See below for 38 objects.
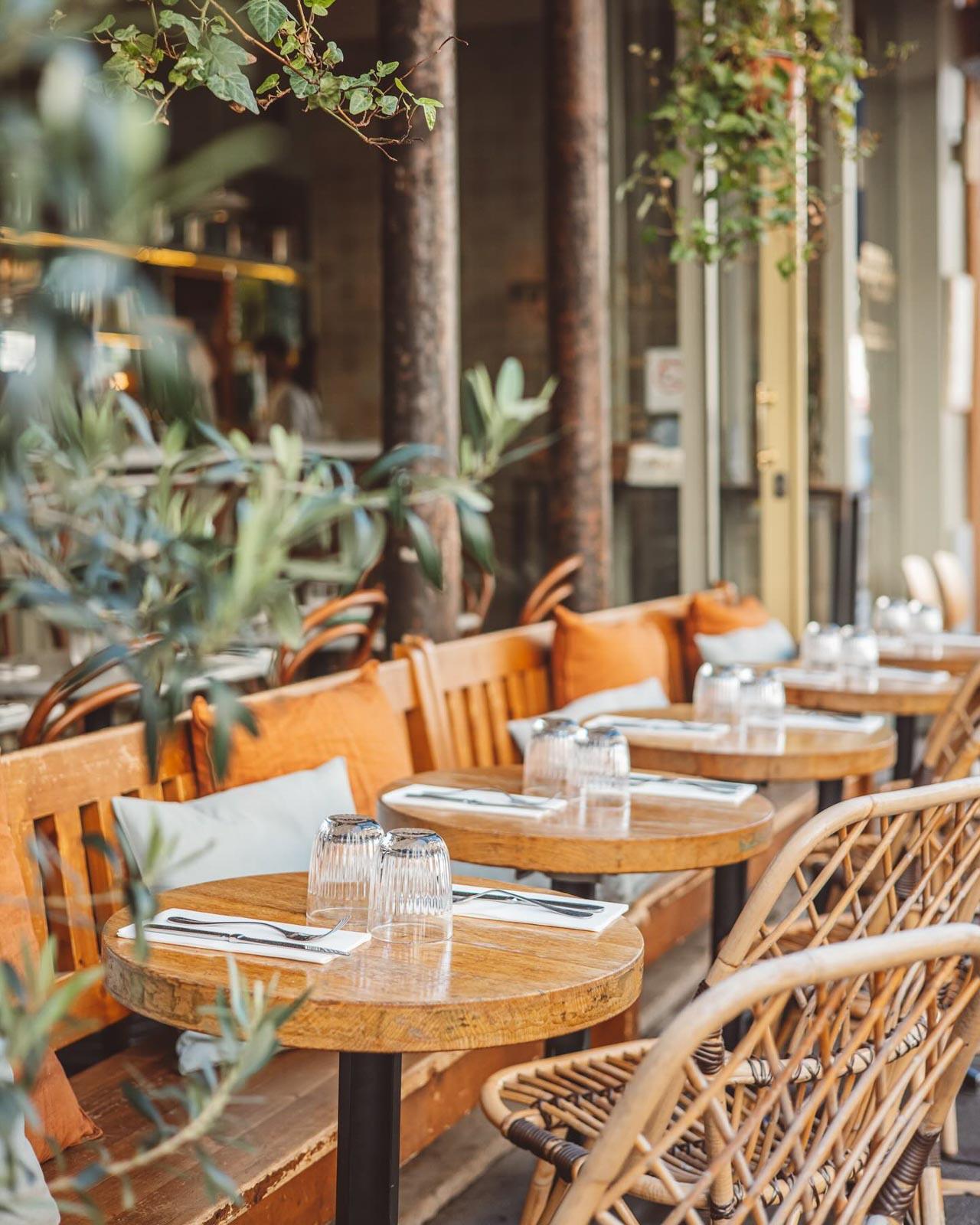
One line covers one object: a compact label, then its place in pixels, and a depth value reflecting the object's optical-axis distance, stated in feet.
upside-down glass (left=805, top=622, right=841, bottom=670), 13.85
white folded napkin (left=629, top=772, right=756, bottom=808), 8.73
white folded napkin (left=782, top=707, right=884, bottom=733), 11.02
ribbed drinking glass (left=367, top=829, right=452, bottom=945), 6.06
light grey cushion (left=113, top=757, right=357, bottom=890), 8.11
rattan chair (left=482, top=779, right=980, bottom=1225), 5.53
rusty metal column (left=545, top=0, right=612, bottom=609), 15.83
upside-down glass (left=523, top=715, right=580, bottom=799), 8.63
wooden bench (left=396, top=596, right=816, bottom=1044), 11.59
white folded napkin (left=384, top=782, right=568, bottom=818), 8.20
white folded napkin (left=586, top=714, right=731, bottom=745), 10.45
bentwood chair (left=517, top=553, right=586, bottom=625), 15.17
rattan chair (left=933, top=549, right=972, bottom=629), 24.47
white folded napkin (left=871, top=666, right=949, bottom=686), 13.73
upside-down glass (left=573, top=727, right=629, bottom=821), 8.43
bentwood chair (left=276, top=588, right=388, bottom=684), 10.52
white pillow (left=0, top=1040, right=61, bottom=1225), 5.39
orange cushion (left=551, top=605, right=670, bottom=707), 13.71
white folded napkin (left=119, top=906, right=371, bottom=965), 5.75
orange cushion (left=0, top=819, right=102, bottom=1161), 6.63
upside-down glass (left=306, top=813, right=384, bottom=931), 6.28
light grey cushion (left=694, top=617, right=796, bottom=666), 15.84
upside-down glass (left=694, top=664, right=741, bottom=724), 11.09
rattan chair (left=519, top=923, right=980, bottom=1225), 3.77
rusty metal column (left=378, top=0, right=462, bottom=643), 12.34
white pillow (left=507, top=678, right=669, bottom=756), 12.22
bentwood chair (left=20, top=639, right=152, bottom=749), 8.42
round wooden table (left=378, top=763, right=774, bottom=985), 7.66
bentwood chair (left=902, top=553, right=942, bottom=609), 22.98
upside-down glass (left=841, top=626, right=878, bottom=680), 13.71
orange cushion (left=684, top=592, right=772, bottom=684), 16.39
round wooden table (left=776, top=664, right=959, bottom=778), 13.01
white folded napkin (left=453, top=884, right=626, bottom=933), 6.26
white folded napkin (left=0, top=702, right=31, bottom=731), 12.01
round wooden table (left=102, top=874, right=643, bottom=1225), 5.25
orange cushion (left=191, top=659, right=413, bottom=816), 9.12
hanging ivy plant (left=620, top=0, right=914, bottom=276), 16.08
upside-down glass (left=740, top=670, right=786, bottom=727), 10.96
